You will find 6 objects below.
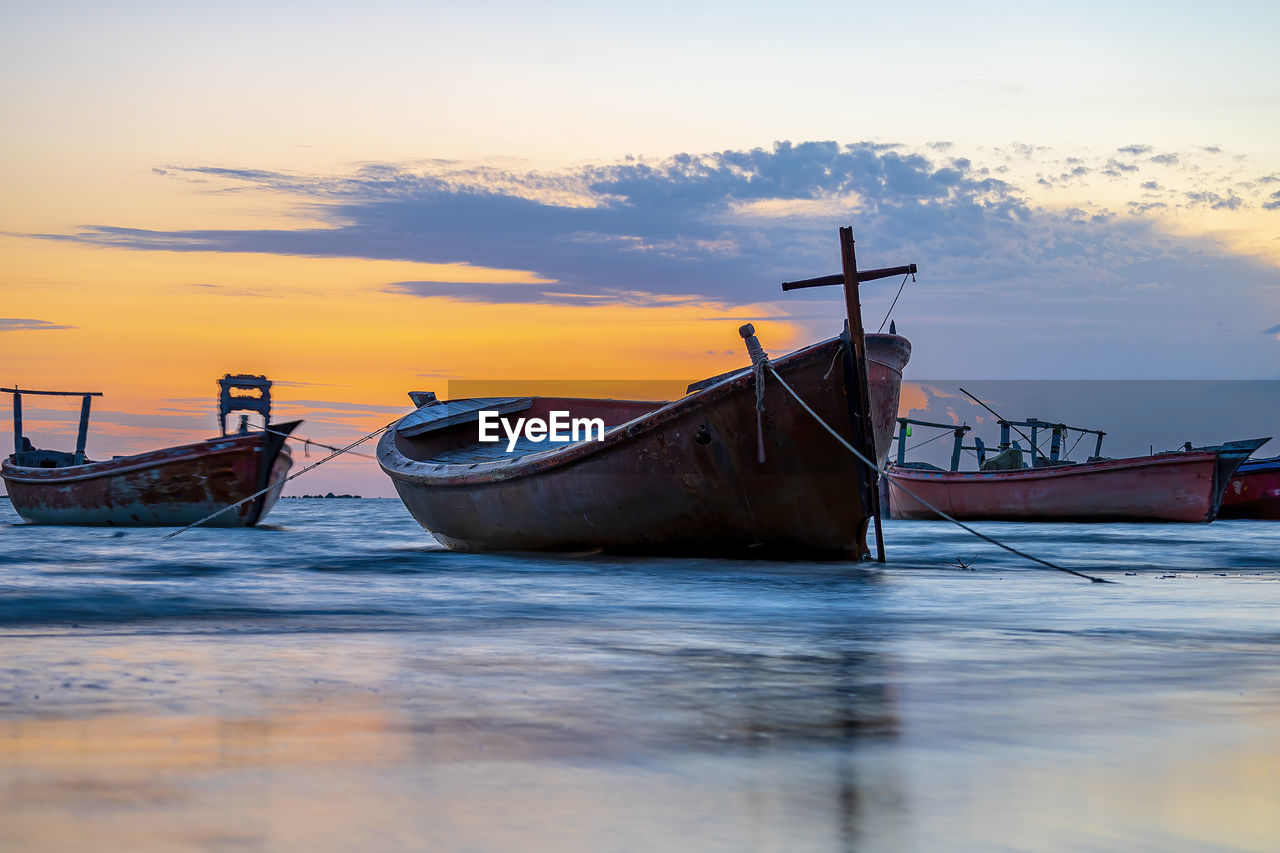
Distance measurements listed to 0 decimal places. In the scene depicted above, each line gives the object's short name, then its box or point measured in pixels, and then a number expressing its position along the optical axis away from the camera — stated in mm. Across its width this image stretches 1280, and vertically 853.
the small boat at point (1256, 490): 36062
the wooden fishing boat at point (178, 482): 24797
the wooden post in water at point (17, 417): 33281
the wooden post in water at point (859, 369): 12016
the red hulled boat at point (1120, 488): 29266
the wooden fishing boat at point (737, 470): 12008
